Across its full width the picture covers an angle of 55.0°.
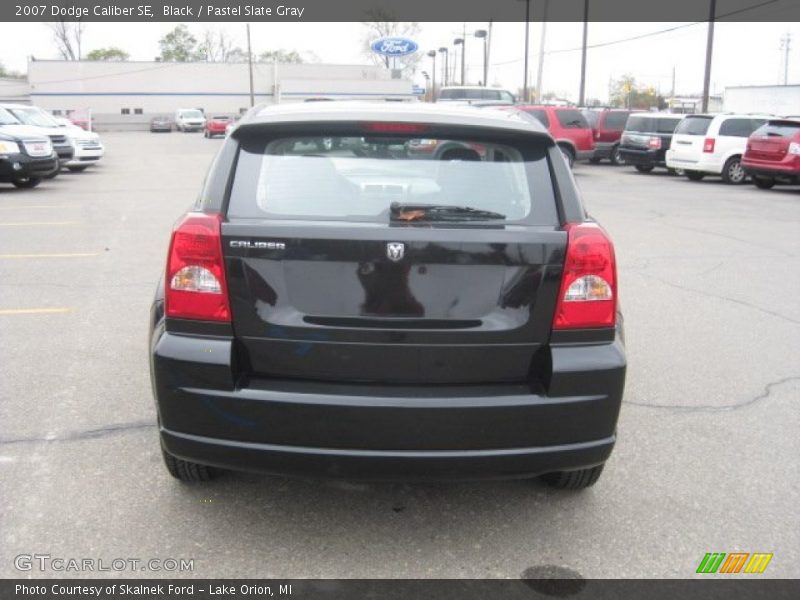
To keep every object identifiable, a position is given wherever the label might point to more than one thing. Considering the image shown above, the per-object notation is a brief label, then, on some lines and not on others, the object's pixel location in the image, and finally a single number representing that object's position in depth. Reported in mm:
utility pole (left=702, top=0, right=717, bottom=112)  30328
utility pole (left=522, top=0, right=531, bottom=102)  48128
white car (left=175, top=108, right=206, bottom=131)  59406
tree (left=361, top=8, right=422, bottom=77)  78625
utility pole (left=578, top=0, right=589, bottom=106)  39784
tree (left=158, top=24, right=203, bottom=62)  98938
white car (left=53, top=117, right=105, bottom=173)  20750
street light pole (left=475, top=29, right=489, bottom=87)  56356
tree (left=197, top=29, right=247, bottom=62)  96625
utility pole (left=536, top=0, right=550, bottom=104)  39012
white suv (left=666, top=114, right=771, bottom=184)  19656
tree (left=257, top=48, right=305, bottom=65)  101250
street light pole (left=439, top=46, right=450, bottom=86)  75912
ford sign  49094
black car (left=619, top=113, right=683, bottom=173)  22844
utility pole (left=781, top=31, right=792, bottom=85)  89288
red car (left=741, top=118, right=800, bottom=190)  16977
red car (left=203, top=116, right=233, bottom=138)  47406
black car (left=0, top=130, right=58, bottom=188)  15047
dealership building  67250
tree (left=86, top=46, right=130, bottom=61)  104562
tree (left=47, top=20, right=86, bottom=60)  88000
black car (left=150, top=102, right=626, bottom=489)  2846
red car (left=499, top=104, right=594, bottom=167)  21766
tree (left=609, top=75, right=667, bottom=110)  89525
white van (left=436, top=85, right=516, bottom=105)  26719
